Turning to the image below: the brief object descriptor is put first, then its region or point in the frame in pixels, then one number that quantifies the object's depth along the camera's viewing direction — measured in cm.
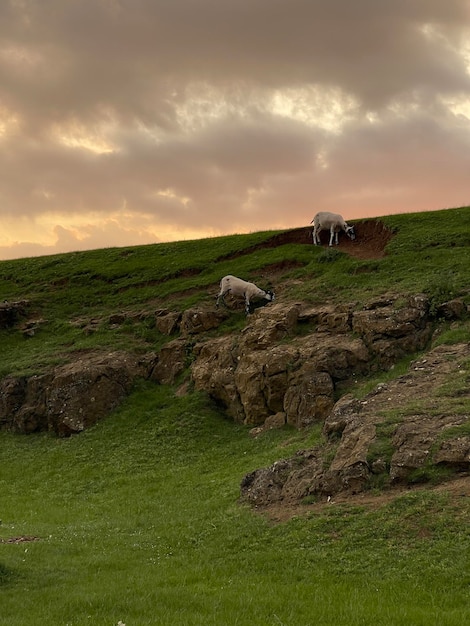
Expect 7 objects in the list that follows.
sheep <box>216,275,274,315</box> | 3366
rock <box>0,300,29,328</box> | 4100
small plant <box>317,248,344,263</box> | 3710
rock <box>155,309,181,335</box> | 3522
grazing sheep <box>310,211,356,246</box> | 4078
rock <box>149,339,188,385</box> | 3206
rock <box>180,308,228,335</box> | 3375
